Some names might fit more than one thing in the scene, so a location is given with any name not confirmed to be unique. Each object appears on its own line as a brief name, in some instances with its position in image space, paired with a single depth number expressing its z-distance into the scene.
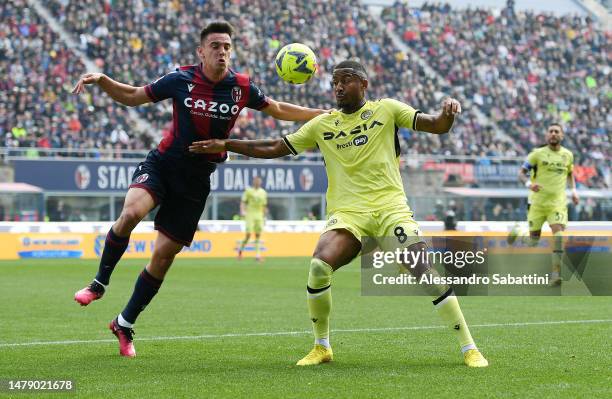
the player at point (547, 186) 17.09
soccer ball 8.84
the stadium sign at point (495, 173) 35.09
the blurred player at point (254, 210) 28.12
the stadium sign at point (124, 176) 30.77
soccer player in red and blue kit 8.31
